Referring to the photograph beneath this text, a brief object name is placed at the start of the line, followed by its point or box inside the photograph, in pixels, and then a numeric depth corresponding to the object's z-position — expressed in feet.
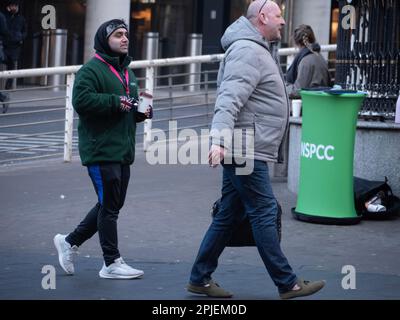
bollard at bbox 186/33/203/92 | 90.27
